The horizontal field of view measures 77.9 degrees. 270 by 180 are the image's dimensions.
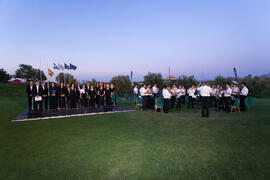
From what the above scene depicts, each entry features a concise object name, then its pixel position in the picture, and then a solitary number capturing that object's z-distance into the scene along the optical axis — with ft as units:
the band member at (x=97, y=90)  42.75
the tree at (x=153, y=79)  111.45
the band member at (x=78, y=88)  41.60
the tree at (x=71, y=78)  133.04
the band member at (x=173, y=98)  40.41
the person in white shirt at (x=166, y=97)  33.65
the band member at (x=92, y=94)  41.96
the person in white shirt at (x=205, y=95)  28.35
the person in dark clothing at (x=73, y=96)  39.75
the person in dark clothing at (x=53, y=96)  36.74
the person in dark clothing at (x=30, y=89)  32.77
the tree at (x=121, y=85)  100.01
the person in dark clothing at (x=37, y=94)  32.09
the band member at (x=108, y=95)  41.29
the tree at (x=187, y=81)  102.05
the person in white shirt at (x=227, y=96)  33.58
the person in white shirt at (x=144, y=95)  37.63
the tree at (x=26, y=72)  248.15
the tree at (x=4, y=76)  200.51
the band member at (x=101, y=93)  40.14
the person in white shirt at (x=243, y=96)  34.35
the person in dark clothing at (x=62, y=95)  38.24
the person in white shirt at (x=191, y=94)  40.63
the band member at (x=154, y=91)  39.11
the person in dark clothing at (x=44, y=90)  34.68
